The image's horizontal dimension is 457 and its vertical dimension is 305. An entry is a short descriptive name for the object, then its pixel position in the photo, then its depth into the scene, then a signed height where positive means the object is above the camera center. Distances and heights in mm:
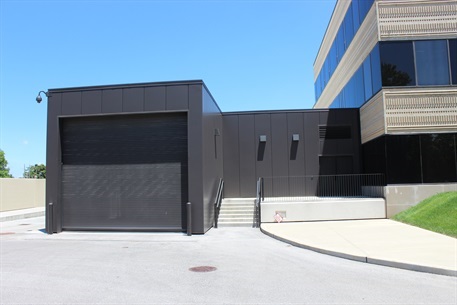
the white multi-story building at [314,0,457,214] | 16391 +3459
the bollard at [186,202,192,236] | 14562 -1523
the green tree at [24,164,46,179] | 72312 +1907
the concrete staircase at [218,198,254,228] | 16877 -1662
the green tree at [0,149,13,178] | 56975 +2697
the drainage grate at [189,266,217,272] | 8430 -2024
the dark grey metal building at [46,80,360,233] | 15289 +903
